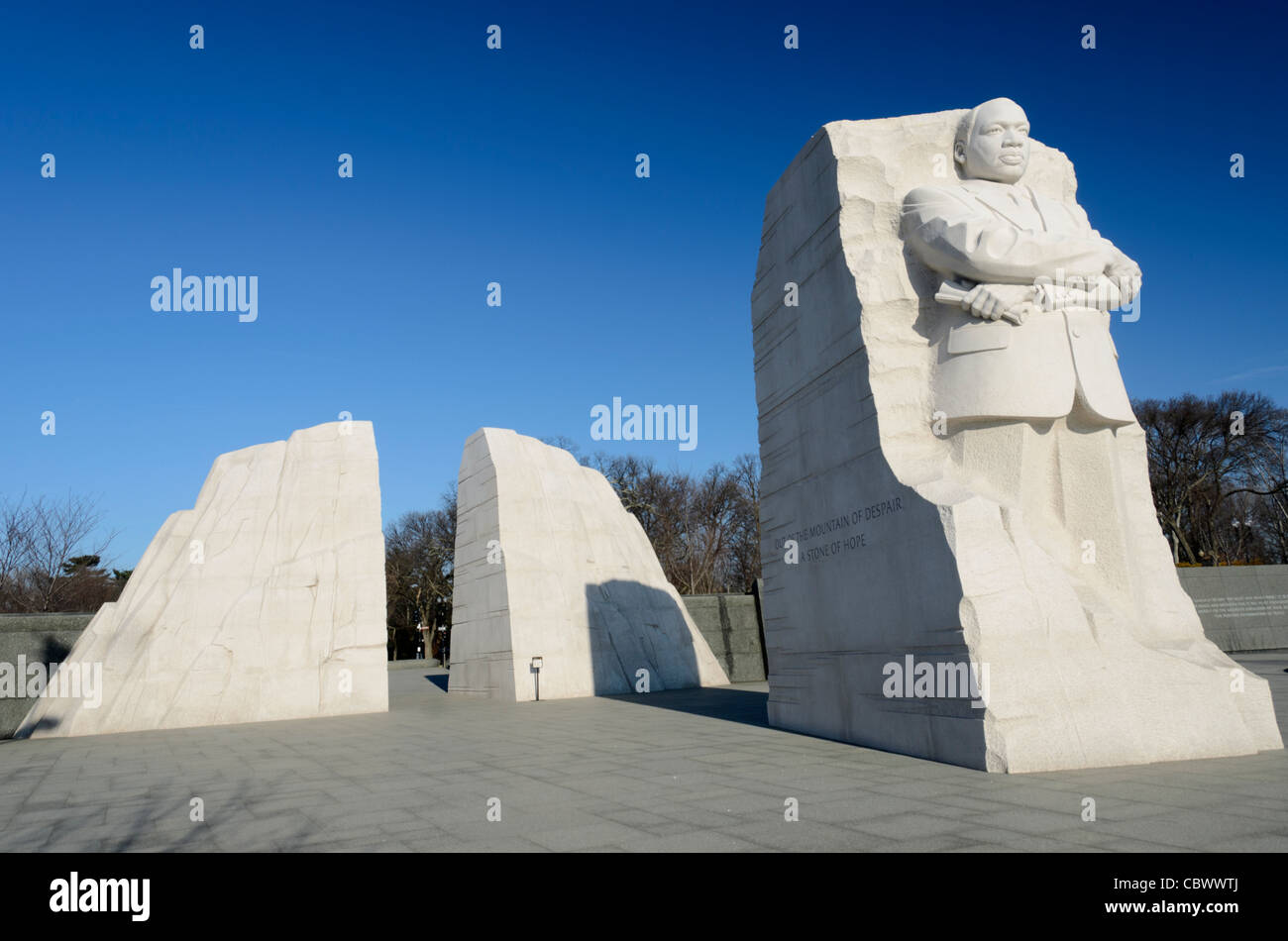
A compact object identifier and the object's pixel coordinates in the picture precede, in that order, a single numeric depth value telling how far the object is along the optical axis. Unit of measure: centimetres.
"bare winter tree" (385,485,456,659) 4059
